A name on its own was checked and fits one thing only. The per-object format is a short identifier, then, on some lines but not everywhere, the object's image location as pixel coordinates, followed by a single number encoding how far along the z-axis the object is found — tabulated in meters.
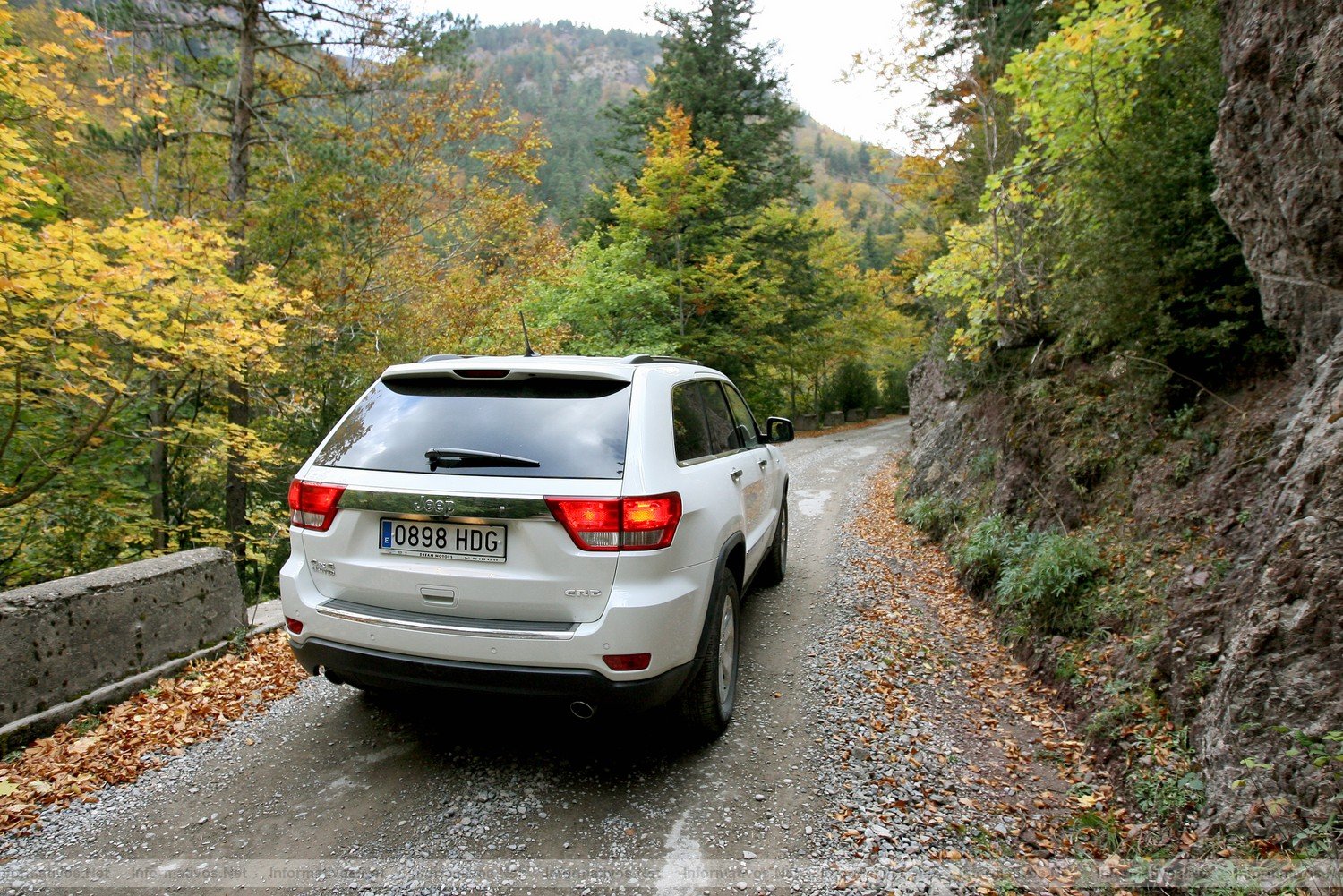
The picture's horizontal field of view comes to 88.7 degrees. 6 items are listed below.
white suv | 2.77
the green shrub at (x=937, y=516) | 8.18
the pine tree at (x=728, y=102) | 22.62
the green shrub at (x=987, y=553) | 5.96
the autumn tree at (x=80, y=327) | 5.12
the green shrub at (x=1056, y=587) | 4.53
